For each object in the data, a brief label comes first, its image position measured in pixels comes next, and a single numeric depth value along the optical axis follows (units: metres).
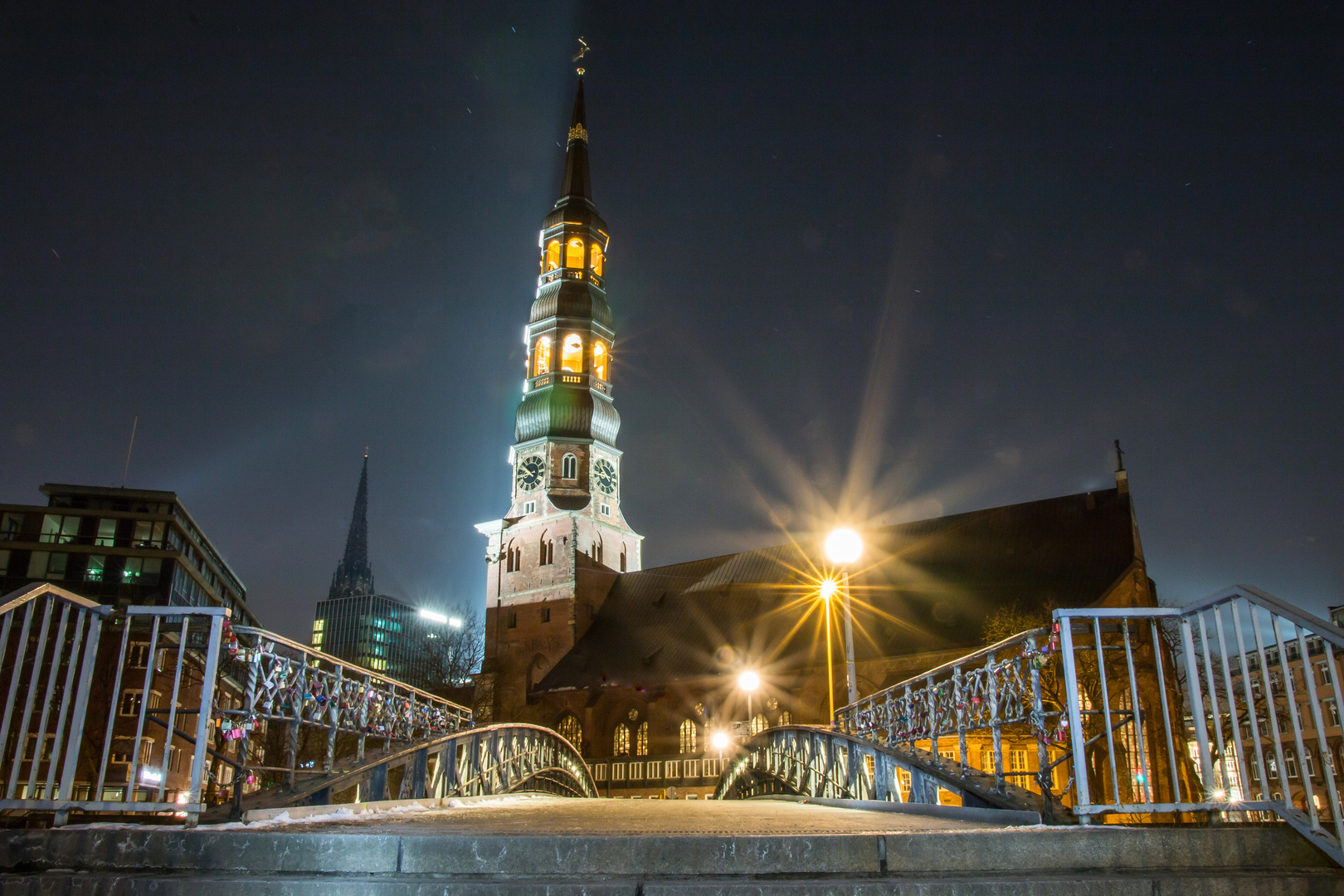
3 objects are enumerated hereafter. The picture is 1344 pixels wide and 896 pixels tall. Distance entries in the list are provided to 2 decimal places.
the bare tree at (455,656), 60.38
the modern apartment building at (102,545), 53.75
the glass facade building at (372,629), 174.00
